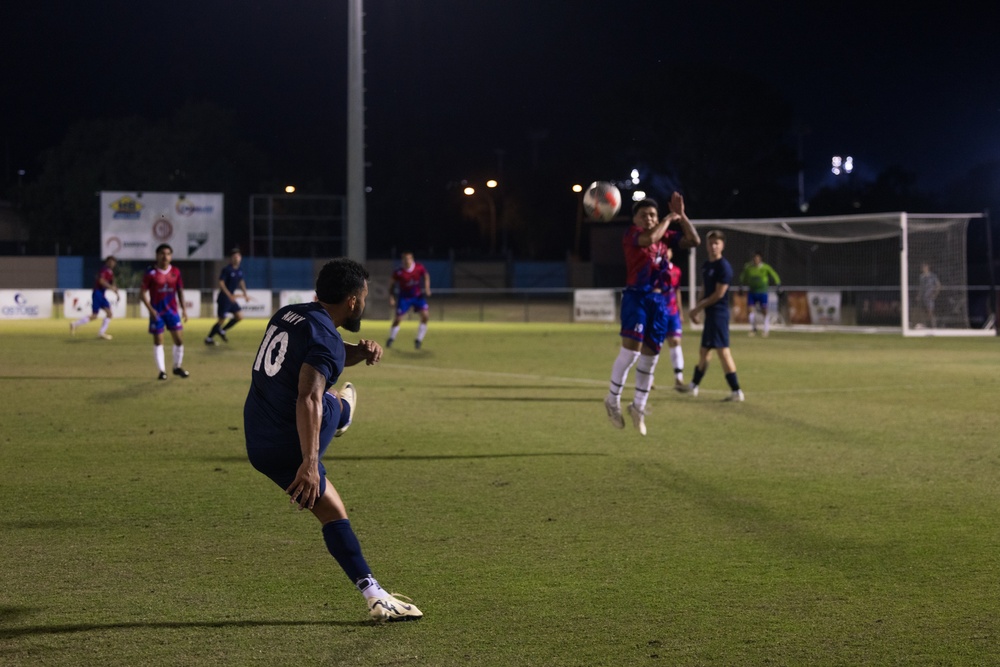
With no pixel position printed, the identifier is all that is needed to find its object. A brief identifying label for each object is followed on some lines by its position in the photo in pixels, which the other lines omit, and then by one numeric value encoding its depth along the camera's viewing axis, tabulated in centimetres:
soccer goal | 3334
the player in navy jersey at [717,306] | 1543
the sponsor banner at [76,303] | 4181
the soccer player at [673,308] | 1209
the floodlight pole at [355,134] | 2728
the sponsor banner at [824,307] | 3638
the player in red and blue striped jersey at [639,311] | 1183
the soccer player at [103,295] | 2992
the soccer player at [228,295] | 2772
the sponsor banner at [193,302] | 4434
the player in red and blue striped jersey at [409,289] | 2736
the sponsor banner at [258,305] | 4456
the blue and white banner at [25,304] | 4212
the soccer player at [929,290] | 3300
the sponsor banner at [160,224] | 5066
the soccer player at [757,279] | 2966
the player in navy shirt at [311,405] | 530
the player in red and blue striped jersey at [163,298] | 1831
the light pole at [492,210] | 9121
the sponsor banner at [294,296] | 4241
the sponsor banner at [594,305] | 4344
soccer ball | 1384
